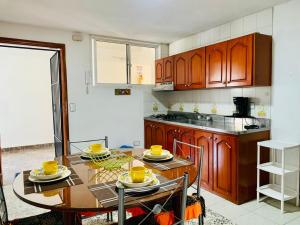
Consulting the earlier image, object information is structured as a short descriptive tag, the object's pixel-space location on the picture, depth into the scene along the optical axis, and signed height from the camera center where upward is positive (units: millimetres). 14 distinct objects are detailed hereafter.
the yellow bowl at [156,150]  1796 -416
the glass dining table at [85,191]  1076 -503
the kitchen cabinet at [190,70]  3285 +437
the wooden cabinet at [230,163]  2562 -784
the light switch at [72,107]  3557 -124
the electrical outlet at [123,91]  3982 +134
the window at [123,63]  3900 +655
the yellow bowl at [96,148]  1919 -421
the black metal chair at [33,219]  1476 -805
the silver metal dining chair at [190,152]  3131 -793
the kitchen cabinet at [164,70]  3932 +512
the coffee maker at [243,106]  2969 -117
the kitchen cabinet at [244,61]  2576 +438
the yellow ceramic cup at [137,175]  1241 -422
